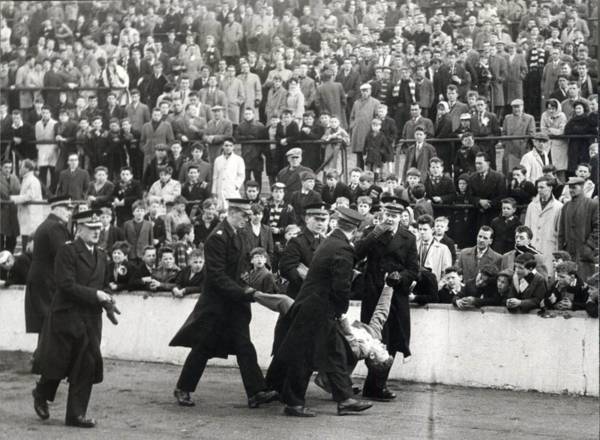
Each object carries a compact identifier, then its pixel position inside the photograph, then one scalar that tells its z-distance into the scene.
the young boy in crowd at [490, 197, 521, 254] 12.44
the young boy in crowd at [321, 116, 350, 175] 16.77
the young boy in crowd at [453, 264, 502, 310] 10.94
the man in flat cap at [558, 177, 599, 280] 12.27
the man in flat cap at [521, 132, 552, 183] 14.38
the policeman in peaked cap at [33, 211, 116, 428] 8.88
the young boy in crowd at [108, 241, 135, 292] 13.23
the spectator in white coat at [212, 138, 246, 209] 16.81
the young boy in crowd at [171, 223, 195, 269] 13.97
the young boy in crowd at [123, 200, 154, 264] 15.44
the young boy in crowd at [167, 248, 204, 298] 12.60
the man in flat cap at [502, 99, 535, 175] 14.99
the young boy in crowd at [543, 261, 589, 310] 10.52
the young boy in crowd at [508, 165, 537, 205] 13.55
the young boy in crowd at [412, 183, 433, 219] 13.58
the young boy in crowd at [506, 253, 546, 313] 10.58
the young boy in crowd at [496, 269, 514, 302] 10.85
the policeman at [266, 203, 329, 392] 10.02
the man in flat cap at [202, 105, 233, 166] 18.05
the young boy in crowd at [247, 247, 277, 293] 11.59
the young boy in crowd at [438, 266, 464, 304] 11.34
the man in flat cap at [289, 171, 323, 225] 14.60
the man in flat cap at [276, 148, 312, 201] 15.57
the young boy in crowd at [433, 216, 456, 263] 12.34
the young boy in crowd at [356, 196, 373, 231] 13.52
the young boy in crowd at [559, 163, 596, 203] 13.30
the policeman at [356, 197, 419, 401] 9.96
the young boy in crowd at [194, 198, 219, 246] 14.95
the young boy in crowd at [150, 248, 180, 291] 13.05
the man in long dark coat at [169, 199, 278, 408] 9.62
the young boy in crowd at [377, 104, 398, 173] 16.53
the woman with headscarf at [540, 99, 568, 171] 14.60
